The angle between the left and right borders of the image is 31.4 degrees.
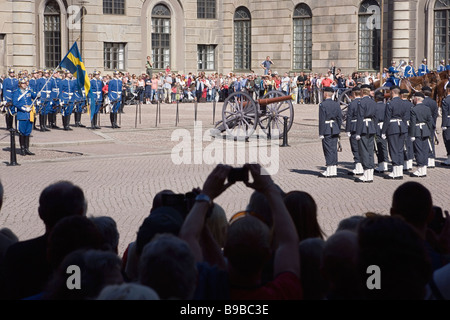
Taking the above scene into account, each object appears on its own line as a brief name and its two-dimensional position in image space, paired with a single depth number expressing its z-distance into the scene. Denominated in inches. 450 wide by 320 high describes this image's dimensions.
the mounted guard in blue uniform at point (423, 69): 1331.4
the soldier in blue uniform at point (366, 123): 608.1
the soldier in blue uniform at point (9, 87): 994.1
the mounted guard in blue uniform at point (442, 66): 1325.0
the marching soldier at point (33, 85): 1013.2
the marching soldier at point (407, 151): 630.5
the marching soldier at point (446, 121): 689.9
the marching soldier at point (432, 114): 661.9
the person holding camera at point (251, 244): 151.8
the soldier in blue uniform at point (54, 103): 1024.9
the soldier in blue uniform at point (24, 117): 754.2
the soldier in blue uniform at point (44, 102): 987.3
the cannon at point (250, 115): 893.8
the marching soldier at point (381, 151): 634.2
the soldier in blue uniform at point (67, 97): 1021.2
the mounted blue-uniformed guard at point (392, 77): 1106.7
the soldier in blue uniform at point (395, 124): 615.5
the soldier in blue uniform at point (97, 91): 1088.0
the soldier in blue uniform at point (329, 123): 621.0
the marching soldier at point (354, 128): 615.5
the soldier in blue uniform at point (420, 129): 627.5
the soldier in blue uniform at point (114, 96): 1043.3
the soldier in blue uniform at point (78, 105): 1062.4
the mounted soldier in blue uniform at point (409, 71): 1331.2
